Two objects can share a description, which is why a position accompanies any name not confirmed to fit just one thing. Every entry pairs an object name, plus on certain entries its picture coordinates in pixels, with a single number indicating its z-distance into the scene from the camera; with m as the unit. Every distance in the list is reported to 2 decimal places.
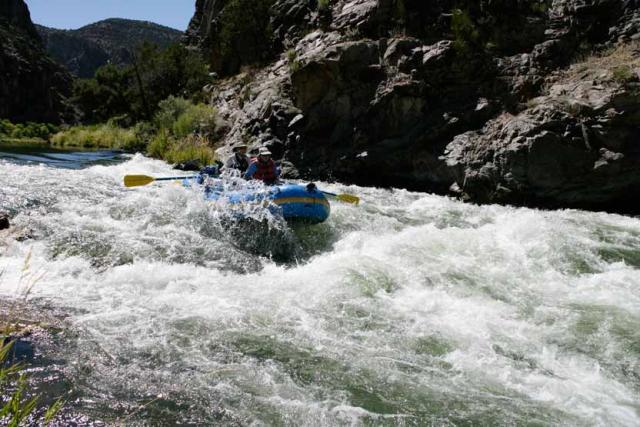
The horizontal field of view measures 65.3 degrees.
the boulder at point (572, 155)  9.55
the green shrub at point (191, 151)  14.35
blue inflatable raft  7.08
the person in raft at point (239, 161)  8.72
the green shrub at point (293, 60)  13.73
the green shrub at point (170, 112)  19.25
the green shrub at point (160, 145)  16.56
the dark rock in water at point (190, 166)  11.69
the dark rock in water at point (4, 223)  5.82
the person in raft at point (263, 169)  8.08
